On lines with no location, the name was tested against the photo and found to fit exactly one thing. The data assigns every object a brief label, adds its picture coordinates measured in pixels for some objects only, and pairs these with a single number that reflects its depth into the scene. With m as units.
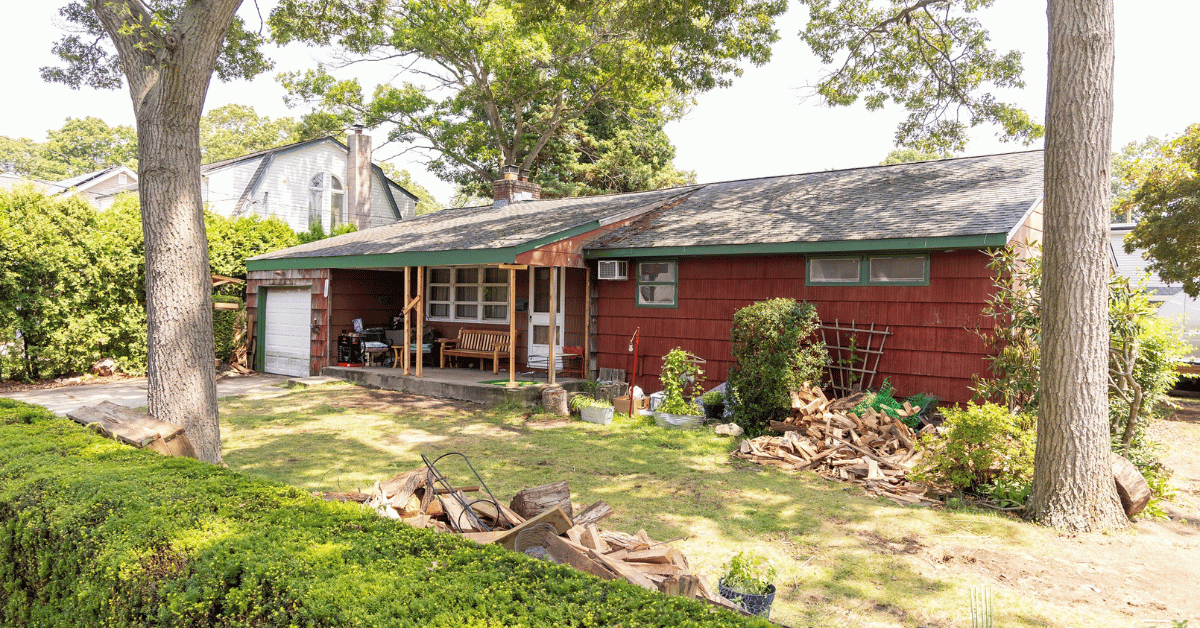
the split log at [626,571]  3.07
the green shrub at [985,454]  6.05
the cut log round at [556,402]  10.20
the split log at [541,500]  4.30
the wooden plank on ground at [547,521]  3.43
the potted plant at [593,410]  9.47
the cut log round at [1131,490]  5.57
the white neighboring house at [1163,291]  15.68
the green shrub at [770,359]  8.44
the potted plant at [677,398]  9.24
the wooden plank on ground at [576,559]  3.11
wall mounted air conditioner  11.34
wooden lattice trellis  9.16
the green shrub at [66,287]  11.55
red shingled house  8.62
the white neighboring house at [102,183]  25.09
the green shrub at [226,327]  14.56
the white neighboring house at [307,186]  22.09
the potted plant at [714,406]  9.55
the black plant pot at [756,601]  3.45
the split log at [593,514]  4.41
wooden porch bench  12.84
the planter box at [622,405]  10.16
